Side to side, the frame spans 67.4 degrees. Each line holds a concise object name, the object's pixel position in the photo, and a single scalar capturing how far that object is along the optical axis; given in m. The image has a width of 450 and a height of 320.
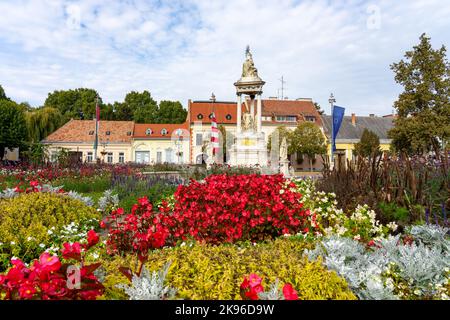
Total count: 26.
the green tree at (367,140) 41.81
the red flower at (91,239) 2.25
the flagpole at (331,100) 18.75
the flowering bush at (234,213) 4.79
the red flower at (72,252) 1.93
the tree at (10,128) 34.33
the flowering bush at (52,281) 1.74
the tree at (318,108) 59.99
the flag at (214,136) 22.94
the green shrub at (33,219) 4.92
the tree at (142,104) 61.91
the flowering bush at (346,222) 4.88
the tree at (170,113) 61.67
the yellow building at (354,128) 51.41
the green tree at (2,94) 49.17
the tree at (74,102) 61.38
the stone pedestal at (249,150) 23.81
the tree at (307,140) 42.31
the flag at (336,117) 15.76
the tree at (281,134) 43.78
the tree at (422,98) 25.91
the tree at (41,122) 46.06
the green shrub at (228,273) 2.45
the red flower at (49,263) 1.76
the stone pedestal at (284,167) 22.30
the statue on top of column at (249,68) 24.92
